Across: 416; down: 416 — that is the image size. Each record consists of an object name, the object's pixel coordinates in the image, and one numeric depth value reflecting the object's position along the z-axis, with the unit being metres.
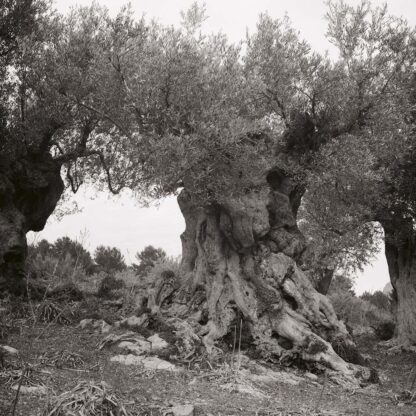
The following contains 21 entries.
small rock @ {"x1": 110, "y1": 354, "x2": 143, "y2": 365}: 11.64
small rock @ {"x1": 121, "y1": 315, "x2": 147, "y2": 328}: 14.52
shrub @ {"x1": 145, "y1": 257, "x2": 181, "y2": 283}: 16.98
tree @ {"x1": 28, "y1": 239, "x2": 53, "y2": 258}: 33.61
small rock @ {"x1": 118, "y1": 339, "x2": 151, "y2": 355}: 12.39
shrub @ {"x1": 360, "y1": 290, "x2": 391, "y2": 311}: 39.26
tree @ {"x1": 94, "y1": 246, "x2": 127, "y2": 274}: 38.00
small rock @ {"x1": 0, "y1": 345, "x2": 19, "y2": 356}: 9.62
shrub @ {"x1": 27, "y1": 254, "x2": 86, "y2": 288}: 19.77
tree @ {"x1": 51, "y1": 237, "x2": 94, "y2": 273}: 31.37
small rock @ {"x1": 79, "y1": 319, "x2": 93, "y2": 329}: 14.72
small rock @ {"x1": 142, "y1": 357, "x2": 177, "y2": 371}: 11.52
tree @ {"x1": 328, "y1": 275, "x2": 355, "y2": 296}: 28.39
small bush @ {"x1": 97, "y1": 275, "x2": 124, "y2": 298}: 20.93
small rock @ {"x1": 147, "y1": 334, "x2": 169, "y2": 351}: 12.75
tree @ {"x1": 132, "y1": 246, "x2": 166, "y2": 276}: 39.19
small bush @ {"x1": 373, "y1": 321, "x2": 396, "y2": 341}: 23.98
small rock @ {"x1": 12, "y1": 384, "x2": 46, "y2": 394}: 7.90
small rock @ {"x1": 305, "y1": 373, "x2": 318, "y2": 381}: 12.73
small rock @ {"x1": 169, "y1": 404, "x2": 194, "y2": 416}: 7.83
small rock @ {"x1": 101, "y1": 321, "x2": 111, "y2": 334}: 14.20
